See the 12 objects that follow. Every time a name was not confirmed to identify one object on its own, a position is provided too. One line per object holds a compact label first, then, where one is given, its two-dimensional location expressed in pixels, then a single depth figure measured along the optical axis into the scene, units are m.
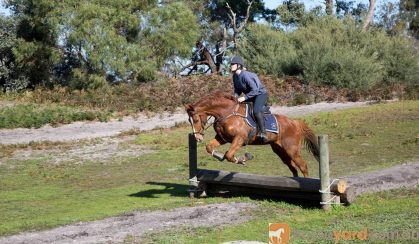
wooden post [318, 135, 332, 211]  12.25
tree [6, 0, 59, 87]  38.54
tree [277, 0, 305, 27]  55.55
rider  13.82
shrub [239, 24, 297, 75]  41.62
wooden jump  12.29
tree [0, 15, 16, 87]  41.38
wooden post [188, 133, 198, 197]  14.73
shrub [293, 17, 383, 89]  38.41
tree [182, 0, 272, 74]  60.56
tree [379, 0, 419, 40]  68.25
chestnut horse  13.50
